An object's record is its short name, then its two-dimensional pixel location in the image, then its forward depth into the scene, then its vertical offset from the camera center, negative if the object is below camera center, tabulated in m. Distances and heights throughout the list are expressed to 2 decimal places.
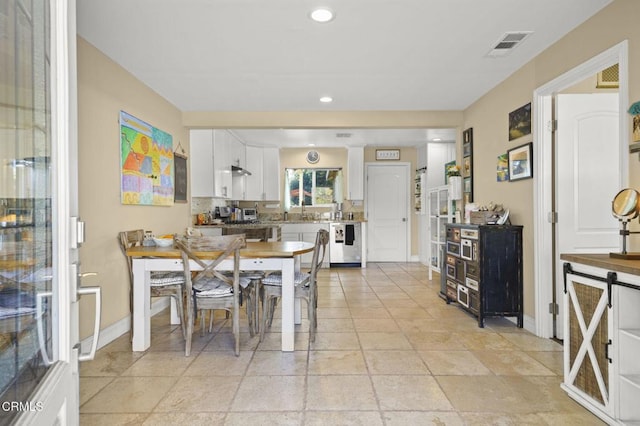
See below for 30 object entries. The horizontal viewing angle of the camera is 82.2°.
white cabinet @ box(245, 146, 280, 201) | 7.20 +0.76
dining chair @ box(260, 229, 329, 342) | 3.00 -0.64
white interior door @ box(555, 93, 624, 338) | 2.96 +0.31
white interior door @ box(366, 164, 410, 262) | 7.64 +0.00
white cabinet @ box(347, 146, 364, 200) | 7.29 +0.82
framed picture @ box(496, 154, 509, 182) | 3.60 +0.41
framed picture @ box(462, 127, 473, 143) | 4.45 +0.93
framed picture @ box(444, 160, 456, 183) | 6.54 +0.82
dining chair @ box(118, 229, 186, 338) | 3.01 -0.57
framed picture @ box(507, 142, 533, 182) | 3.21 +0.44
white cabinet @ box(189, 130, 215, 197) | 5.20 +0.70
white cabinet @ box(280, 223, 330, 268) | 6.82 -0.36
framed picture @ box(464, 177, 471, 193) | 4.44 +0.31
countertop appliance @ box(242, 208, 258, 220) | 7.10 -0.04
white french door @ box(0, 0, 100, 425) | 0.83 +0.00
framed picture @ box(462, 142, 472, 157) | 4.46 +0.75
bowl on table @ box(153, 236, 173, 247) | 3.17 -0.25
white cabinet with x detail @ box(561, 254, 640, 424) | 1.75 -0.65
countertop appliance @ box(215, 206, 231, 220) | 6.21 -0.01
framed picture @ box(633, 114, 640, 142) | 2.08 +0.46
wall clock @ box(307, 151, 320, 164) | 7.68 +1.14
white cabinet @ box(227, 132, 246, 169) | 6.14 +1.06
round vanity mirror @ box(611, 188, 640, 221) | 1.86 +0.02
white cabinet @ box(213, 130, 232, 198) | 5.35 +0.74
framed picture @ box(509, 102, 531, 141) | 3.26 +0.81
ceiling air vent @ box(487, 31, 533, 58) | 2.72 +1.30
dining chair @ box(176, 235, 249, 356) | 2.69 -0.51
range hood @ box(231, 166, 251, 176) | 6.22 +0.73
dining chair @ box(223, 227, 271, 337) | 3.15 -0.74
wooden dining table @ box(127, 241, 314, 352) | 2.84 -0.47
